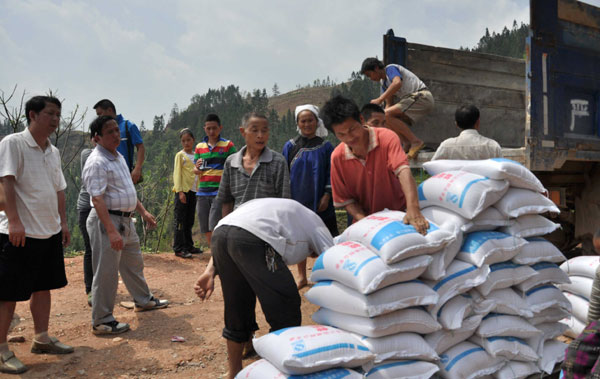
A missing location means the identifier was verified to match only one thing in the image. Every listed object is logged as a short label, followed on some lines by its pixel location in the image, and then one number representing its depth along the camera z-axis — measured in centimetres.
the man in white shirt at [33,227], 281
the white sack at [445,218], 226
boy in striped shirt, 510
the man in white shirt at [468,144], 308
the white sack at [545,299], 240
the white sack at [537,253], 240
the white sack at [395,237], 204
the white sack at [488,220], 236
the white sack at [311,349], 184
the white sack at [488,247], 225
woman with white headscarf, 371
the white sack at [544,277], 242
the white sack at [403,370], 203
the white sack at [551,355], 240
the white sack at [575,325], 298
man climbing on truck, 448
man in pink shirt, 239
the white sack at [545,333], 243
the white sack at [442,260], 216
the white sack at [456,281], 218
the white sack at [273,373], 188
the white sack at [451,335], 220
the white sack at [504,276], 228
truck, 354
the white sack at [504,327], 228
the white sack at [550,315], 244
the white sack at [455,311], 216
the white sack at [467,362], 219
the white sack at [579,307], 296
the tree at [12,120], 748
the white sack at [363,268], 200
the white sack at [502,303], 228
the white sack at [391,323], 205
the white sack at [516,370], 232
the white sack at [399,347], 204
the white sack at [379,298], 202
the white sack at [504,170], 235
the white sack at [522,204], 237
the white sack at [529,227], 241
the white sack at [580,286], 296
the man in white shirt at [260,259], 212
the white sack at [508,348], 227
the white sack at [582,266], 296
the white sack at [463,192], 227
